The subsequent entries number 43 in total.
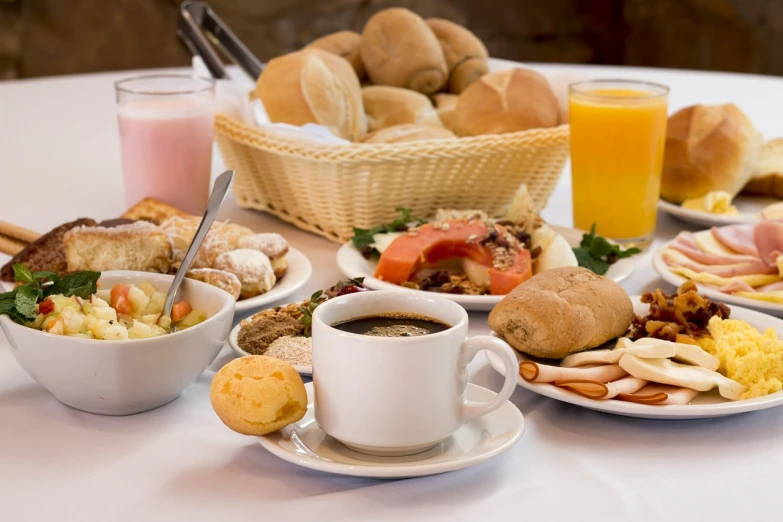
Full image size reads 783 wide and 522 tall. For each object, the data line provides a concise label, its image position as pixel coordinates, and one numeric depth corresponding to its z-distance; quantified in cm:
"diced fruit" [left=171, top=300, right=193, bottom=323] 107
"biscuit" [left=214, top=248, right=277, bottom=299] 127
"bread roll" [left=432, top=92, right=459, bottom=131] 192
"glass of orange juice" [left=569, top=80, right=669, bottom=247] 159
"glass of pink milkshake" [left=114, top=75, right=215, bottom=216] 165
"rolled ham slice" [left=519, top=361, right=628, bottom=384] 98
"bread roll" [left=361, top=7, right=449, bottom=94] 203
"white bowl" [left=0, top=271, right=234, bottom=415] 93
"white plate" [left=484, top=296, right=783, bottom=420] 93
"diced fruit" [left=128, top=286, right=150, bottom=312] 107
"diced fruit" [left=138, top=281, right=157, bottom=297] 109
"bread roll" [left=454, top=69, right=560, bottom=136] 175
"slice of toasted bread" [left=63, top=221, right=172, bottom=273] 123
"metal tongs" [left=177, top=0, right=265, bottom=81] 204
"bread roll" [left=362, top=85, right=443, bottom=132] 187
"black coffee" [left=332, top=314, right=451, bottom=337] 88
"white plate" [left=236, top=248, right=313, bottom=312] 125
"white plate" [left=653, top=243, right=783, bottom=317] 126
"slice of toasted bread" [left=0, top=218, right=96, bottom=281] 128
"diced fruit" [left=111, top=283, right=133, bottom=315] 105
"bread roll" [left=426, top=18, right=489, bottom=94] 212
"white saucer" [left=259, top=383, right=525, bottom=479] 82
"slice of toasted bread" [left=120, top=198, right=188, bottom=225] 153
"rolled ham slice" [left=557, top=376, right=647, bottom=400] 95
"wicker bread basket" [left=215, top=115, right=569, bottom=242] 156
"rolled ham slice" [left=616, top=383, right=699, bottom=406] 94
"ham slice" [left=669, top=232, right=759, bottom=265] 137
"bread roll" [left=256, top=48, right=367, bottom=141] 174
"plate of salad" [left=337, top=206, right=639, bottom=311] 131
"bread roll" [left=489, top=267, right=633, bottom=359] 103
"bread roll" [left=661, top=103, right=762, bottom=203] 178
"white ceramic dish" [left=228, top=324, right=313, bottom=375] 102
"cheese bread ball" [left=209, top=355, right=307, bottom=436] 86
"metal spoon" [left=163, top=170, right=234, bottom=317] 107
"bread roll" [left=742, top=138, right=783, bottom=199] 185
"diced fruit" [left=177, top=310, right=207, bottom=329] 106
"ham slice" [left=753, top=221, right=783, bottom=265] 133
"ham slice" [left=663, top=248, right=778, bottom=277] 134
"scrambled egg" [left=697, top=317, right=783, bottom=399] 99
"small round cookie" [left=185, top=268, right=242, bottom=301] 121
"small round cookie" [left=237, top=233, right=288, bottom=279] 135
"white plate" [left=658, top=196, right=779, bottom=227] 168
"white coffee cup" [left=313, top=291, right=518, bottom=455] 83
